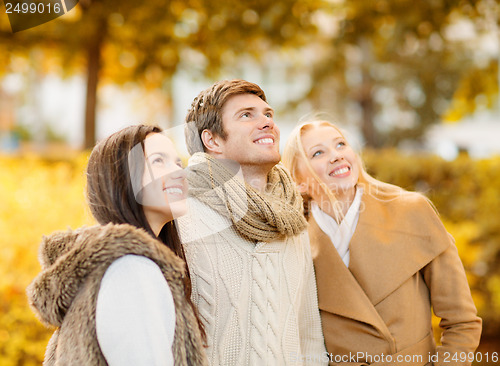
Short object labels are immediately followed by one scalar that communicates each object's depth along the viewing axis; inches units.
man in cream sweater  85.0
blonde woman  92.4
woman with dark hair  60.2
